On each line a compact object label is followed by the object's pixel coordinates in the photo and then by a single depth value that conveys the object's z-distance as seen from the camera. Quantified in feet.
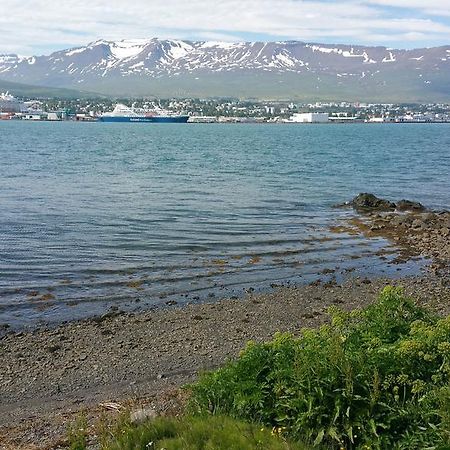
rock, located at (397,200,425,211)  108.68
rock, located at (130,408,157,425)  23.36
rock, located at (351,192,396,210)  111.04
